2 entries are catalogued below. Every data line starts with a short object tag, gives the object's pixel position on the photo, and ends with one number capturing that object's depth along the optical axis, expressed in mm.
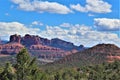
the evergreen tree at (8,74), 77506
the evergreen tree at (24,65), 74250
